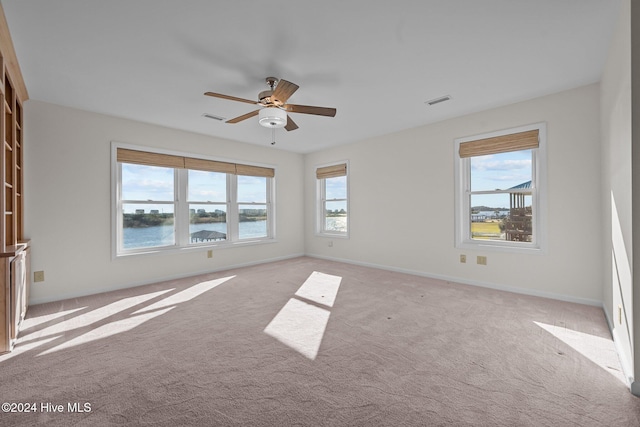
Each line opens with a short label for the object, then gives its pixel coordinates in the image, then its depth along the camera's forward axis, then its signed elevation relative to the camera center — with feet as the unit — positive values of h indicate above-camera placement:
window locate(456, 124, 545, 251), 11.78 +1.09
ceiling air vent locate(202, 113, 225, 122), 13.05 +4.63
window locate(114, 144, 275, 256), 13.93 +0.75
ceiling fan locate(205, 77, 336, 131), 9.13 +3.59
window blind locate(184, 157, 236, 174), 15.77 +2.92
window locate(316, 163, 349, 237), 19.52 +1.03
